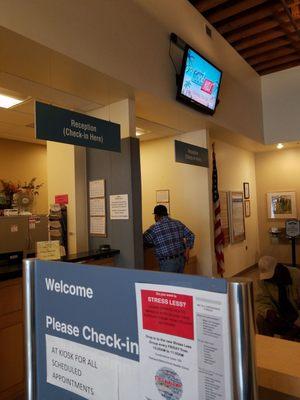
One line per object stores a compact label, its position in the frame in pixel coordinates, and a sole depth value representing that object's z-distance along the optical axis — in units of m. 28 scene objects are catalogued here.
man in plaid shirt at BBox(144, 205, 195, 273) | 4.22
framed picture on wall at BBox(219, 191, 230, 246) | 6.70
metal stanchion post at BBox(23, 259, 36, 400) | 0.91
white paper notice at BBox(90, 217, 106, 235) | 4.27
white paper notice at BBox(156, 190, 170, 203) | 6.50
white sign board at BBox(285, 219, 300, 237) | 7.24
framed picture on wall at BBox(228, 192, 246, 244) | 7.02
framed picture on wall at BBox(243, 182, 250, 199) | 7.95
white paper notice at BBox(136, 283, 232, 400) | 0.65
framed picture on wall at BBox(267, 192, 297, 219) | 7.91
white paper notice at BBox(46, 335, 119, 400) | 0.79
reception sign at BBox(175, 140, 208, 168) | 4.37
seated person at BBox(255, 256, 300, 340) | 3.08
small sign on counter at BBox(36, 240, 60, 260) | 2.67
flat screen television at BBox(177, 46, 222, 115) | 4.33
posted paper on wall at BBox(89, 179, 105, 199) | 4.31
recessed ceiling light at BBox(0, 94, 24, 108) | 3.96
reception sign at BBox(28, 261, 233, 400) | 0.67
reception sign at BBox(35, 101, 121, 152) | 2.62
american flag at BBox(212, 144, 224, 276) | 5.89
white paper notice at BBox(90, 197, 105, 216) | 4.29
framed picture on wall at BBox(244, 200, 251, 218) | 7.89
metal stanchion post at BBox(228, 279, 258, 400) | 0.61
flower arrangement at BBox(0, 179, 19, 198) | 5.38
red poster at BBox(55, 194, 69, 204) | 4.81
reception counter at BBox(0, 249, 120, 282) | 2.71
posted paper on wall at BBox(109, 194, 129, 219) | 4.01
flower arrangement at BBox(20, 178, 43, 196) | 5.94
